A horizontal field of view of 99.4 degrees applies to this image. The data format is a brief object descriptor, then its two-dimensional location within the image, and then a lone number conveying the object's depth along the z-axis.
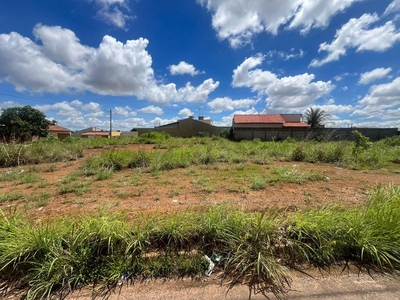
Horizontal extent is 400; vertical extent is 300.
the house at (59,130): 31.45
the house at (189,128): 24.22
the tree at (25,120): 22.17
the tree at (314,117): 24.18
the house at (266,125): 16.06
